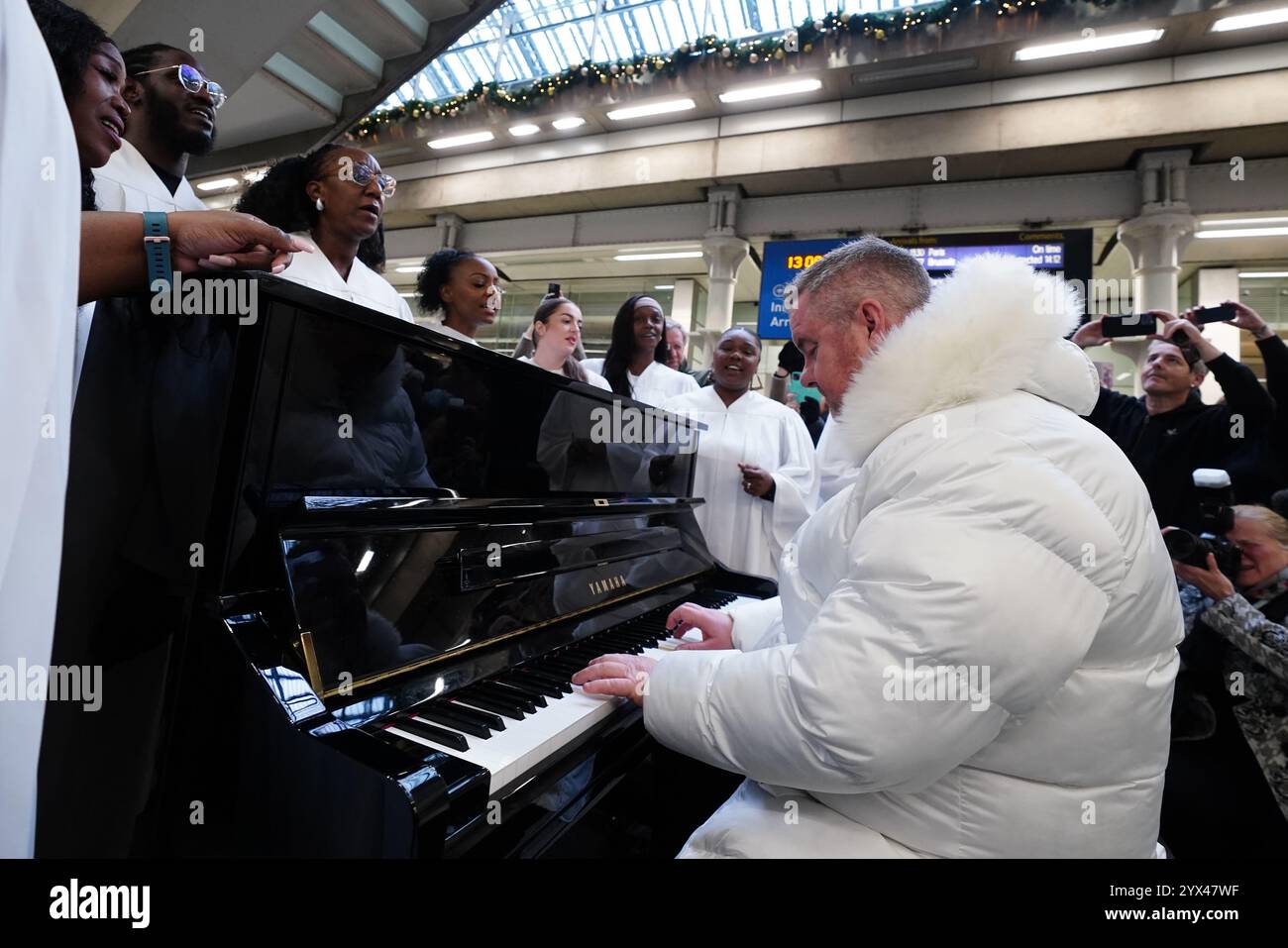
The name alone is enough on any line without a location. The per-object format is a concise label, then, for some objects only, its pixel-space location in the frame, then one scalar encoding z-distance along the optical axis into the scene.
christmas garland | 6.53
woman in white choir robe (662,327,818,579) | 3.69
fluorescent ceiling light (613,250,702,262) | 10.26
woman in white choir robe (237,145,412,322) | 2.20
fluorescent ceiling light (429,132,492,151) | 9.50
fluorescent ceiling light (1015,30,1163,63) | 6.30
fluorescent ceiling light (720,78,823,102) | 7.57
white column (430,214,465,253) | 10.71
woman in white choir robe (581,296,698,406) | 4.01
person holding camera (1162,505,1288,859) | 1.81
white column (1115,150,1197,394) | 6.88
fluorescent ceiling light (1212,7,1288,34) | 5.88
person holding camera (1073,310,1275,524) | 2.94
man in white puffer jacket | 0.89
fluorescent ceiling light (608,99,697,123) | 8.24
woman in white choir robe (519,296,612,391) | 3.27
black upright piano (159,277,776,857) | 0.90
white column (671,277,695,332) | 11.76
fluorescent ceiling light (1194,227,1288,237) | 7.82
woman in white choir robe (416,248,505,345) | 2.62
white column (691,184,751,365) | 8.82
